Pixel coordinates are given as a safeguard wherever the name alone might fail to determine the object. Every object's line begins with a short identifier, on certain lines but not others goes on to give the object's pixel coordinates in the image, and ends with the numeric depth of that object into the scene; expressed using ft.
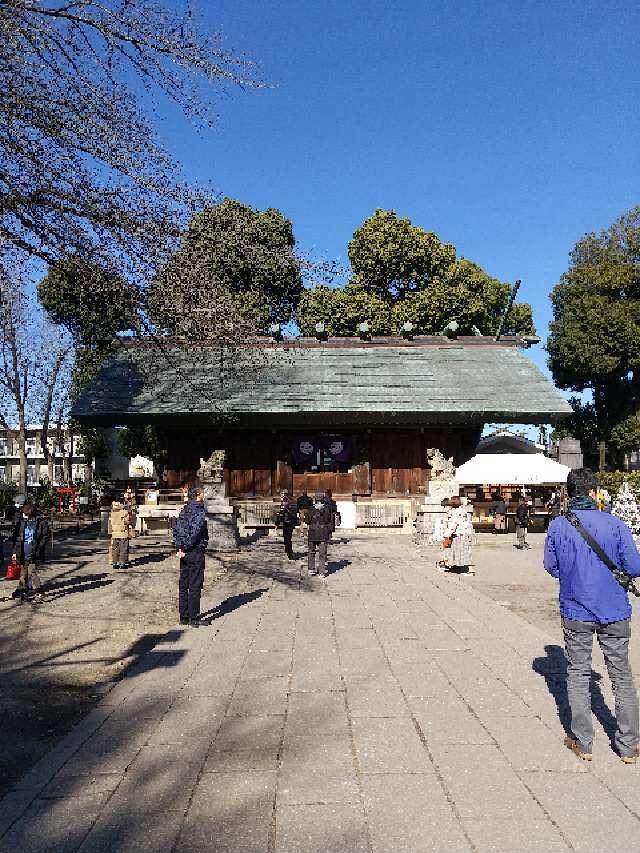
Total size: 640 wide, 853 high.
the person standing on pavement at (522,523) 57.93
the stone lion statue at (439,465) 65.77
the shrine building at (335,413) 70.18
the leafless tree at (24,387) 112.88
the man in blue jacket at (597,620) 14.55
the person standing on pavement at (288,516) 47.73
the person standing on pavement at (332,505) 42.09
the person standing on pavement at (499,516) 69.65
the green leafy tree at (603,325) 117.19
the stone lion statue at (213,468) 60.46
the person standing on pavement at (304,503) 47.96
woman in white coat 42.68
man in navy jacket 28.32
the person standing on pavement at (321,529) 41.32
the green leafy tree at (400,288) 106.01
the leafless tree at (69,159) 22.34
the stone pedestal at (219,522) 53.62
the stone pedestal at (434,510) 59.57
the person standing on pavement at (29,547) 33.37
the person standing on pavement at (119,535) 44.27
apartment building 201.16
